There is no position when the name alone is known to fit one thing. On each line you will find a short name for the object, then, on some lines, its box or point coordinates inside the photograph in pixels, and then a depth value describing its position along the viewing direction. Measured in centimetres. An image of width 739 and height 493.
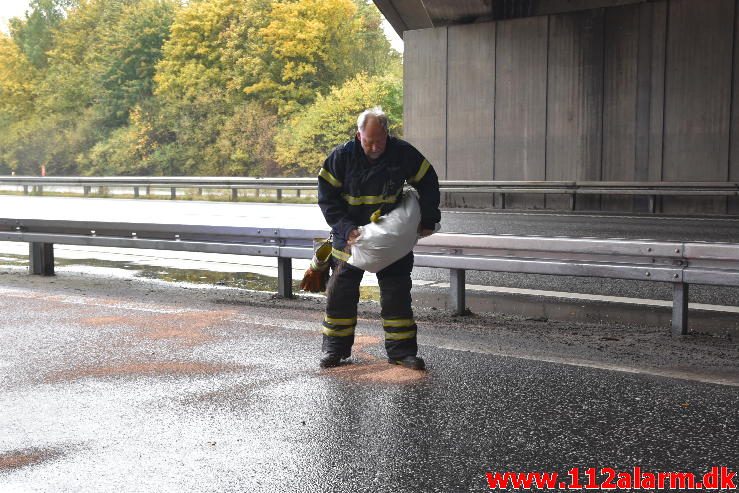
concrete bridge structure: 2111
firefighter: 557
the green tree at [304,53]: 4619
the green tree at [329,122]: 4203
